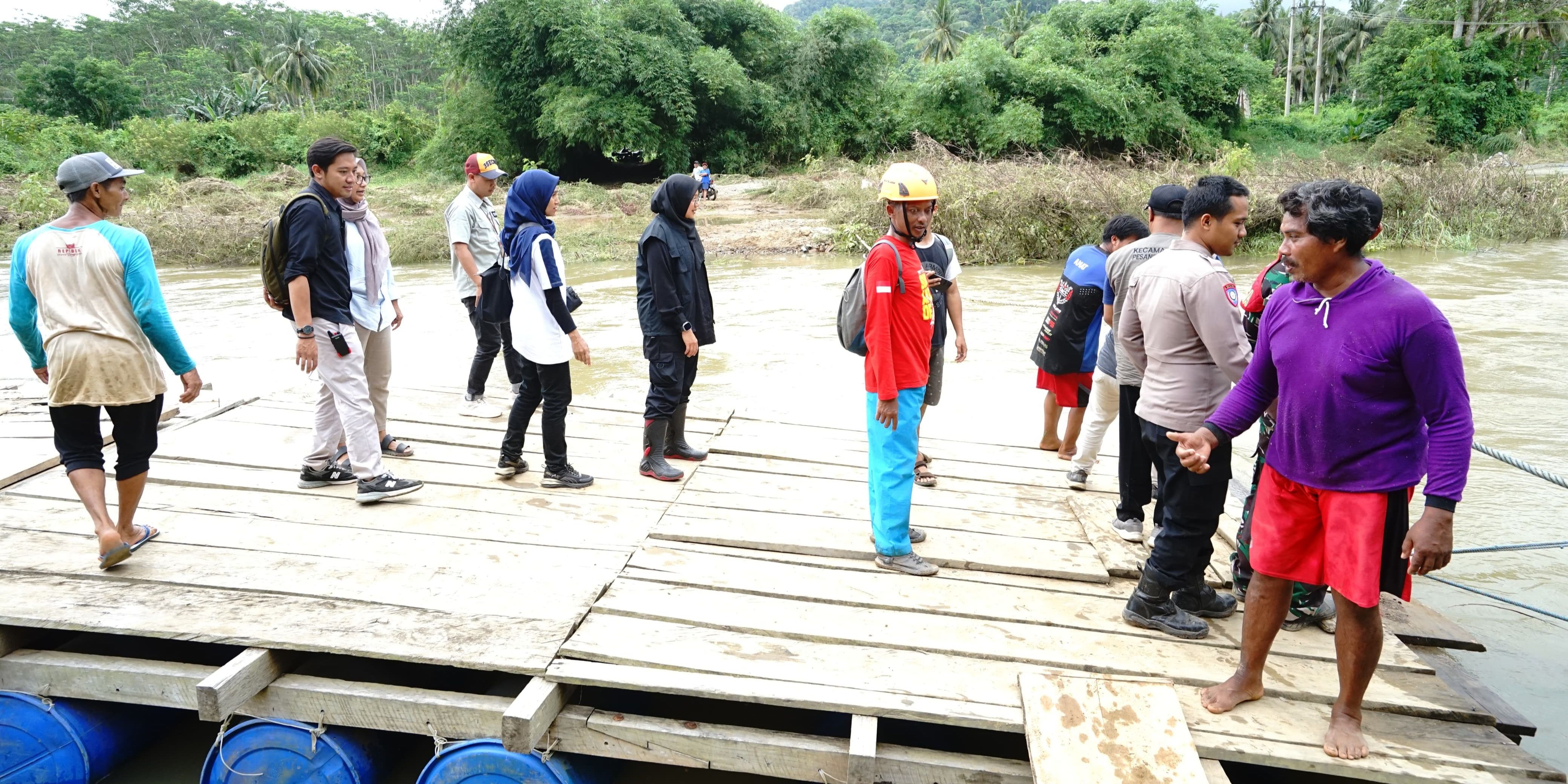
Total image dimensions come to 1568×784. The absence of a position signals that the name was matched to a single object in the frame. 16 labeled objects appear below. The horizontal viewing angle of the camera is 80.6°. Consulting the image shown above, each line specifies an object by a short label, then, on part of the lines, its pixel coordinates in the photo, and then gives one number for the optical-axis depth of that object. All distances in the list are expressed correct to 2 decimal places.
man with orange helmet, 3.52
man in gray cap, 3.53
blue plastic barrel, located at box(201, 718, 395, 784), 3.26
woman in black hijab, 4.60
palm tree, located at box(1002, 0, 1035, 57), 54.81
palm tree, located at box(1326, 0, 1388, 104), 58.47
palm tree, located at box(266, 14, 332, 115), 54.09
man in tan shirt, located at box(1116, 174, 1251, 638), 3.24
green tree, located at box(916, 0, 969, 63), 60.41
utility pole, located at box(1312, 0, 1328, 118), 51.06
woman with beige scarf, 4.39
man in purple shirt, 2.36
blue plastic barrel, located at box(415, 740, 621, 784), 3.06
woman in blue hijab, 4.38
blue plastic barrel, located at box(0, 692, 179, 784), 3.35
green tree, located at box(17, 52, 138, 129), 46.84
